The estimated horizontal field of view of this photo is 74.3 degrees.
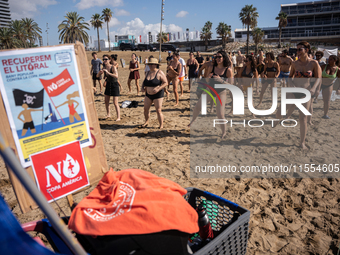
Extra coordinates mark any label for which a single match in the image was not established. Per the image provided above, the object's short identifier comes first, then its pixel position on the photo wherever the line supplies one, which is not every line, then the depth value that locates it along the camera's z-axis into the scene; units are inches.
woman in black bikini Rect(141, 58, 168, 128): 234.4
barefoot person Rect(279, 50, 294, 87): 363.3
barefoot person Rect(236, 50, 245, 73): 612.6
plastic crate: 61.9
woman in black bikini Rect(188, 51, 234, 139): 206.7
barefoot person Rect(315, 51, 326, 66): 334.6
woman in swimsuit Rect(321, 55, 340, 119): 271.9
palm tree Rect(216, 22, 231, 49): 2810.0
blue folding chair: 28.6
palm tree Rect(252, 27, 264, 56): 2346.2
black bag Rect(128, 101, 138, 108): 369.0
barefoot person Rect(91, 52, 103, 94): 435.8
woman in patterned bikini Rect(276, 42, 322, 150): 186.2
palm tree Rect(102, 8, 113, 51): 2679.6
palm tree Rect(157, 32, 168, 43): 3198.3
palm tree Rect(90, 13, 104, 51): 2664.4
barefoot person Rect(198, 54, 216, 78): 219.9
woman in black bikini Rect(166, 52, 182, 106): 351.3
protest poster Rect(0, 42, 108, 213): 61.4
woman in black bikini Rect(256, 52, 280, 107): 325.1
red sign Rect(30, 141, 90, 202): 67.1
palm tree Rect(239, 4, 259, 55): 2421.3
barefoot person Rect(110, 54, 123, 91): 362.6
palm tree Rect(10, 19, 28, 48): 1914.1
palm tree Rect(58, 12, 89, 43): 2044.8
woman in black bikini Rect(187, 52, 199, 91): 412.5
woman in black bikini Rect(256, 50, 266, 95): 375.6
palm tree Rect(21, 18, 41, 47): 2508.6
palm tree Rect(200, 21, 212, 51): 3016.7
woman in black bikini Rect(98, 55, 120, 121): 280.5
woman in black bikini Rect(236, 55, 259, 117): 319.9
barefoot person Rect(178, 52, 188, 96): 408.9
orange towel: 50.4
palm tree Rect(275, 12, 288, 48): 2519.7
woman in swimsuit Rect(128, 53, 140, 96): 445.7
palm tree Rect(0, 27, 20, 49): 1624.0
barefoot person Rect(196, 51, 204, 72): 505.6
